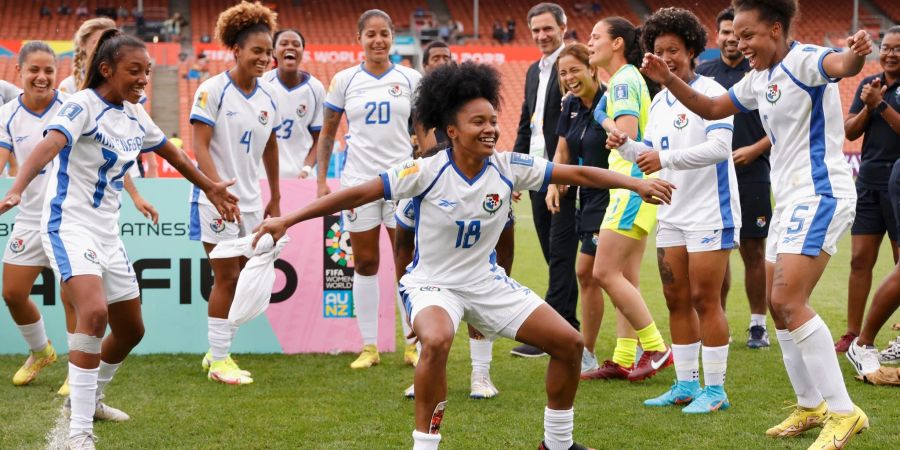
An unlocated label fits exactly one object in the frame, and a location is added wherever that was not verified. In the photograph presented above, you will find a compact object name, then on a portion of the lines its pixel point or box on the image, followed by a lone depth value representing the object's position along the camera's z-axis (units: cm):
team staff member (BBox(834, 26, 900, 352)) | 708
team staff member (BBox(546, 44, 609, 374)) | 660
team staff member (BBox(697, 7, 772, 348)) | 750
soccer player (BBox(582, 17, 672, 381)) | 602
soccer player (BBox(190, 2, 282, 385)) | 679
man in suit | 734
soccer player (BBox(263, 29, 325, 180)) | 827
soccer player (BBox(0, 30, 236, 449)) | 491
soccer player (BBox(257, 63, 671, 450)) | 457
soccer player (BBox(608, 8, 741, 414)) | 552
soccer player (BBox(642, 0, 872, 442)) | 461
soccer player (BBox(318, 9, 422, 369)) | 720
